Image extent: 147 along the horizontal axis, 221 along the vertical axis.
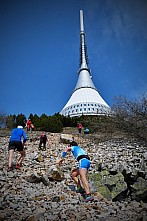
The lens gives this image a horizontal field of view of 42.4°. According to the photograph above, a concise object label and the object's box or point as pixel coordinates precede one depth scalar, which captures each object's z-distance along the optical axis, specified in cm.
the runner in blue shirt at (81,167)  448
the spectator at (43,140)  1195
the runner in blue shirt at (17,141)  664
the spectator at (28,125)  1895
